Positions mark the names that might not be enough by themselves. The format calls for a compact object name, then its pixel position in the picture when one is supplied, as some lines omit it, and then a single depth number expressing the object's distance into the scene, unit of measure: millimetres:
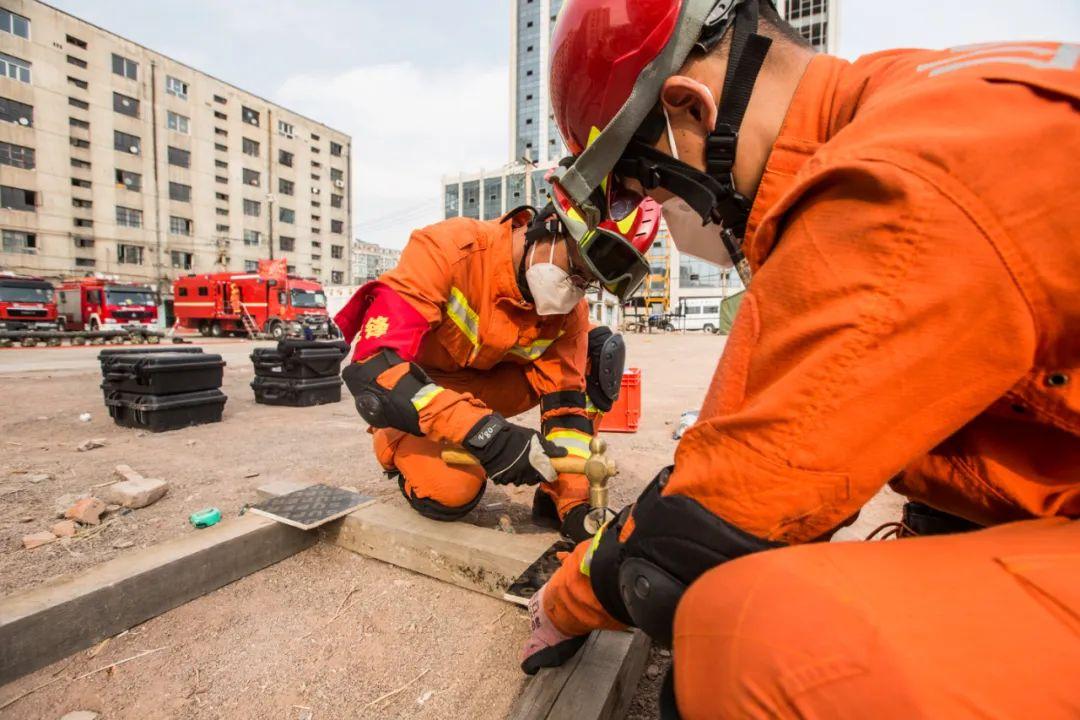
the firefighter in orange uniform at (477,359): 2191
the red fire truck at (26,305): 17641
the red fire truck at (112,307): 19922
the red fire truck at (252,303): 21875
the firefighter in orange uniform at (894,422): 605
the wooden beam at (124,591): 1505
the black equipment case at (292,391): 6016
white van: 35031
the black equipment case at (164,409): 4477
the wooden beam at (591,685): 1287
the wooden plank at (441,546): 1995
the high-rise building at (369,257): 97812
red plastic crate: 4973
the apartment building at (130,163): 31703
